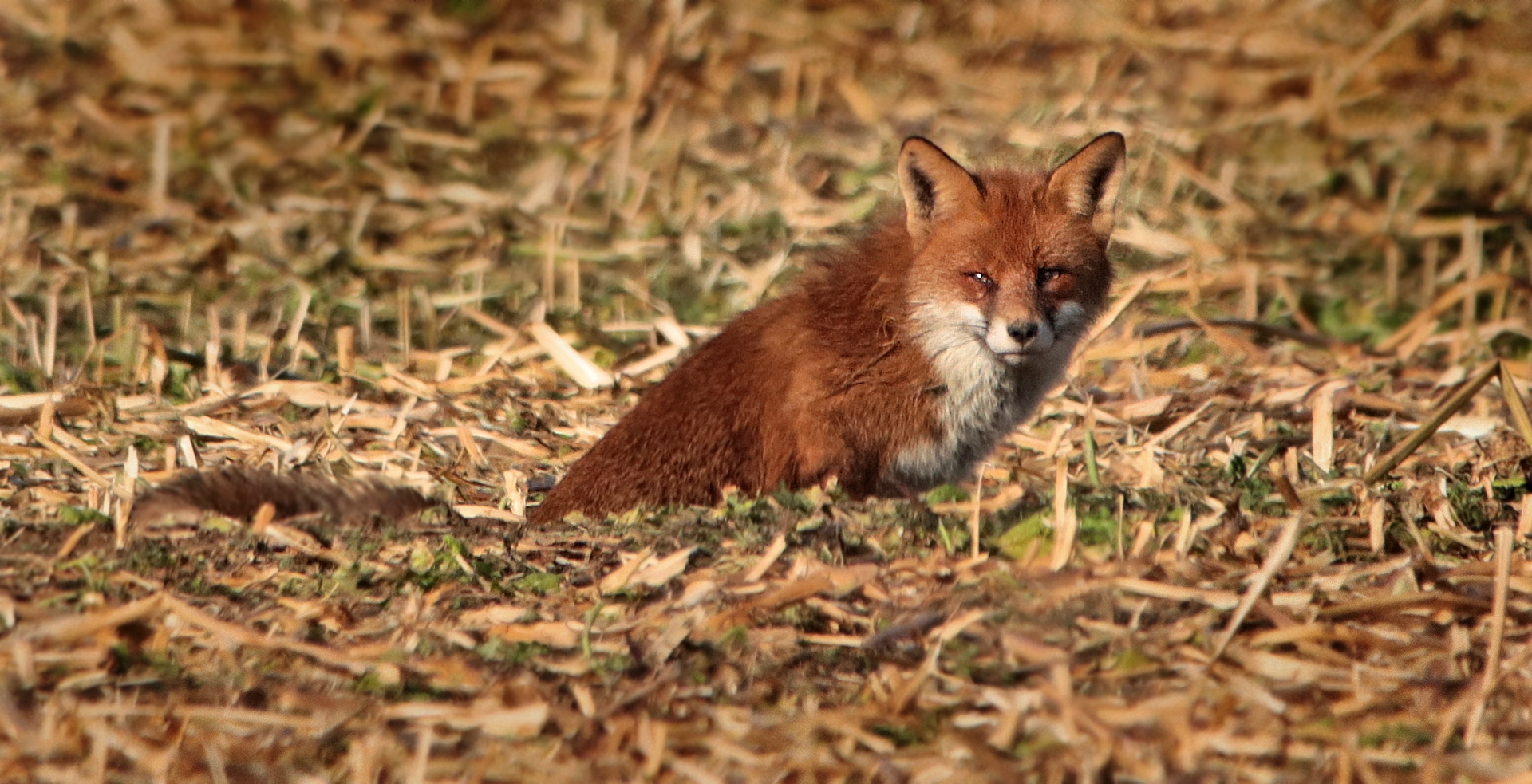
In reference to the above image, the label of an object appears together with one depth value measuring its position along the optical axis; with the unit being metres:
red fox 11.46
